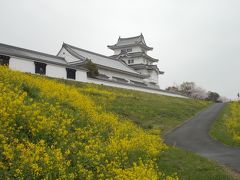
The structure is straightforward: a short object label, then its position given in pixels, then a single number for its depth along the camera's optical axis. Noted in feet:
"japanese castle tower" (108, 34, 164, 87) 183.76
